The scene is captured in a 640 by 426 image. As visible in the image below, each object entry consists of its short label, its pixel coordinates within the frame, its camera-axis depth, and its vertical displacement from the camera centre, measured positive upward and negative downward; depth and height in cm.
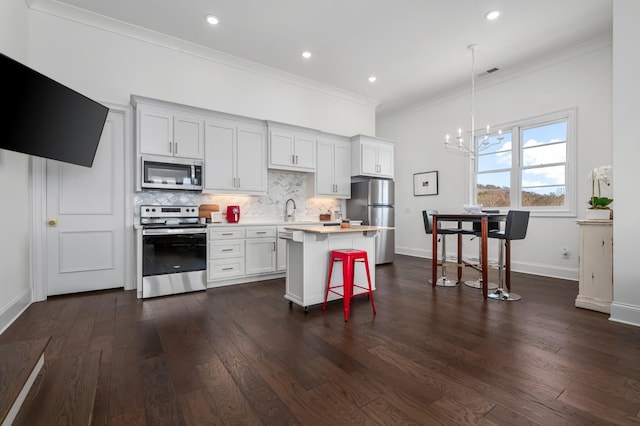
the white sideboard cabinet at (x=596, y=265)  319 -58
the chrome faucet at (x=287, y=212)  543 -2
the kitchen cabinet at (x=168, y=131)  392 +108
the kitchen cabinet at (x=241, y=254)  420 -64
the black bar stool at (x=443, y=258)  430 -67
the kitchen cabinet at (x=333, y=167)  558 +84
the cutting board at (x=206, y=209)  447 +2
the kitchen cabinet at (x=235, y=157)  442 +82
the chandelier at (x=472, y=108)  488 +202
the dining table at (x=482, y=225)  376 -17
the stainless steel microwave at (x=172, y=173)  396 +51
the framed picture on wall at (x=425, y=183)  664 +64
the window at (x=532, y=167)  480 +79
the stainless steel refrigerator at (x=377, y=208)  580 +6
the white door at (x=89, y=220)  366 -12
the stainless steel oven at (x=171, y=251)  369 -51
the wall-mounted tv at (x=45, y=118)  184 +70
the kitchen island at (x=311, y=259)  321 -53
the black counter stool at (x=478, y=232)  418 -29
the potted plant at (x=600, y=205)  331 +8
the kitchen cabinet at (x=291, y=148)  497 +108
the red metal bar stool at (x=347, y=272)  304 -64
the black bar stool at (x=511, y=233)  372 -28
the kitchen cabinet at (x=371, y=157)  593 +110
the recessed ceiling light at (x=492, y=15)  374 +247
